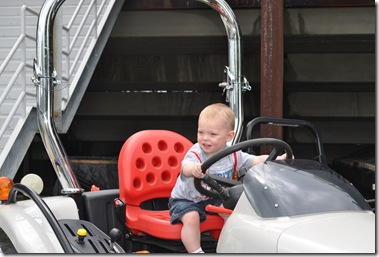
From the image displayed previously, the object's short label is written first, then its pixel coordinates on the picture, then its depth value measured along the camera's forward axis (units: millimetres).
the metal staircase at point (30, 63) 7611
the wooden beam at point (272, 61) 9625
